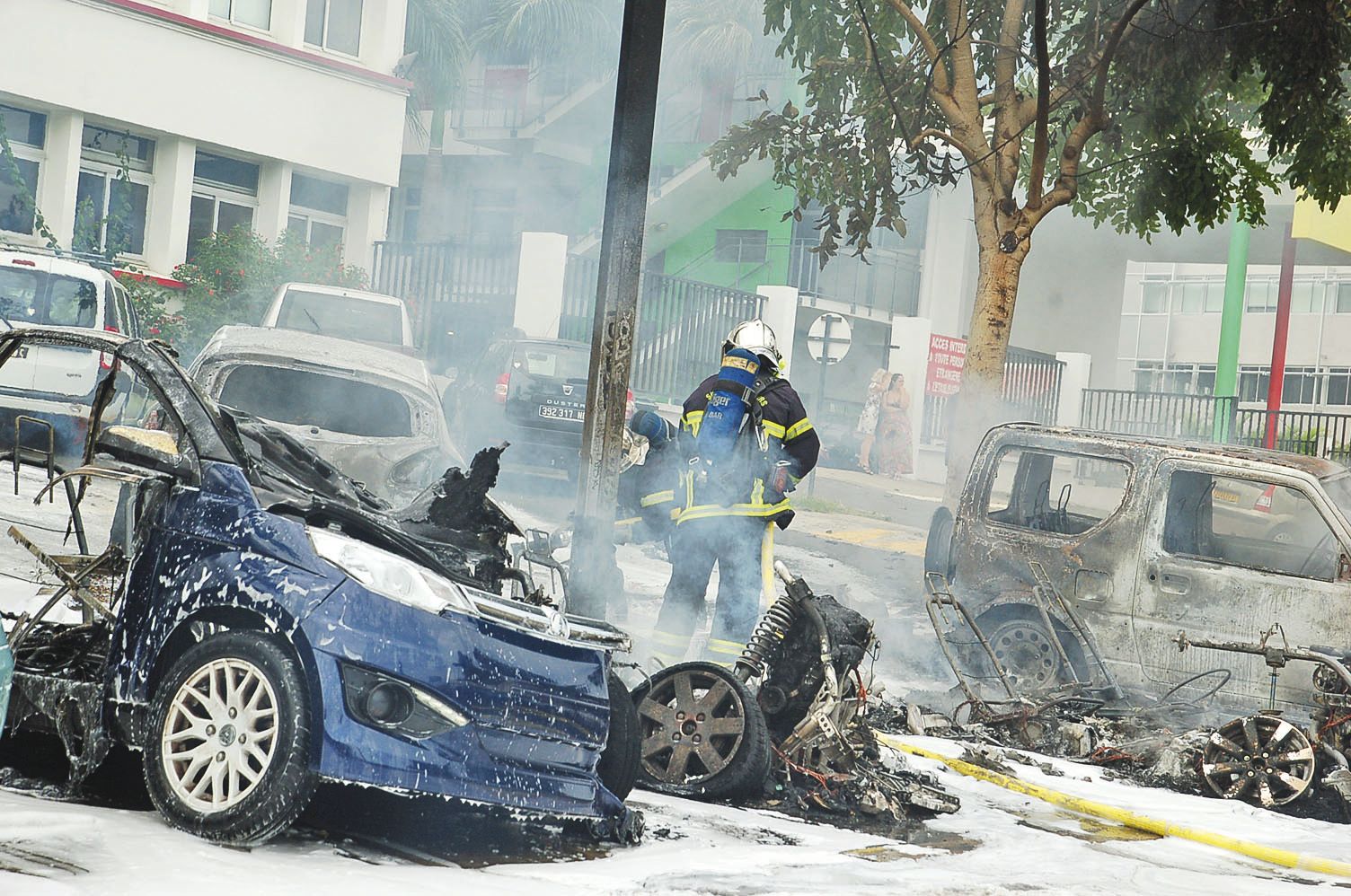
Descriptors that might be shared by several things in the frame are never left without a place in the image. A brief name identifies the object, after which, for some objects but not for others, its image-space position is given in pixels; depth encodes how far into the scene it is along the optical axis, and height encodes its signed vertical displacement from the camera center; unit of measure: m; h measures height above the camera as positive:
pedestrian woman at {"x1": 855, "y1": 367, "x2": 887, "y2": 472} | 25.81 +0.41
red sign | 27.72 +1.56
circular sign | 23.22 +1.51
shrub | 23.58 +1.60
